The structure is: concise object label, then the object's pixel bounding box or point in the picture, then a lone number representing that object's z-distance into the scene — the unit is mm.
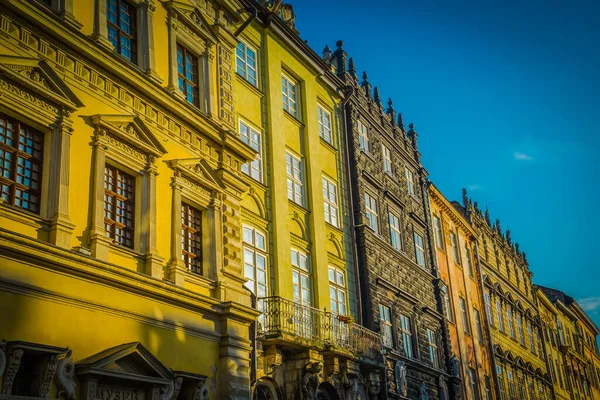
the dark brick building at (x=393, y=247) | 27719
